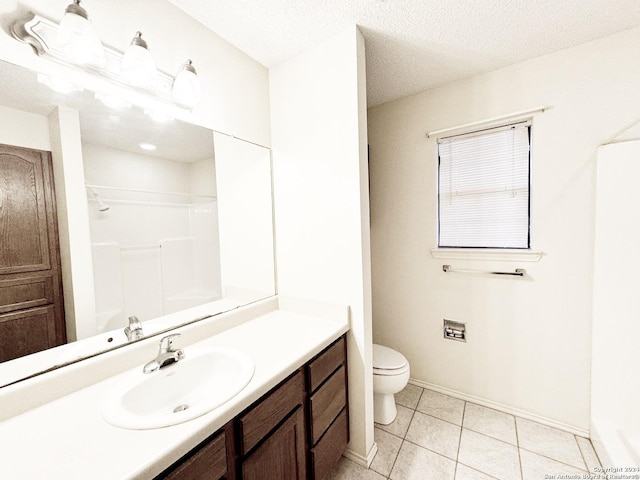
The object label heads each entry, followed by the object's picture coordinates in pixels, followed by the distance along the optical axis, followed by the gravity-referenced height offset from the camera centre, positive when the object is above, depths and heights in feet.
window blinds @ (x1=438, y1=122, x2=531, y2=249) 5.74 +0.82
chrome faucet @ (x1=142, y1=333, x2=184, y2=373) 3.25 -1.64
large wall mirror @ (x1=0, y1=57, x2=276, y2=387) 2.98 +0.27
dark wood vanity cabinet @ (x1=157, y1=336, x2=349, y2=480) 2.51 -2.54
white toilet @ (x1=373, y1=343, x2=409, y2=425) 5.56 -3.41
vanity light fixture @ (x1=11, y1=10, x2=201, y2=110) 2.79 +2.17
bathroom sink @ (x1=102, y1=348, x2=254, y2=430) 2.44 -1.86
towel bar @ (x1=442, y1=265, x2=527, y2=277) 5.67 -1.15
